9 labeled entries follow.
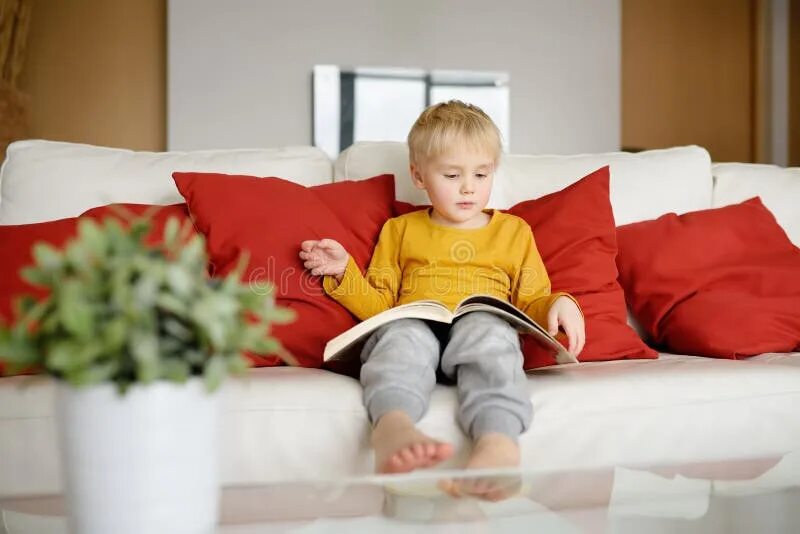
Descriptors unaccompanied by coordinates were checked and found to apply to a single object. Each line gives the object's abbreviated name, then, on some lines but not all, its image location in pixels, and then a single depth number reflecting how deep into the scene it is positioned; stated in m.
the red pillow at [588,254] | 1.83
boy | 1.38
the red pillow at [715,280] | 1.88
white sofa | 1.37
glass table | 0.83
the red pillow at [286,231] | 1.73
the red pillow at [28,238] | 1.63
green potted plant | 0.63
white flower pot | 0.65
